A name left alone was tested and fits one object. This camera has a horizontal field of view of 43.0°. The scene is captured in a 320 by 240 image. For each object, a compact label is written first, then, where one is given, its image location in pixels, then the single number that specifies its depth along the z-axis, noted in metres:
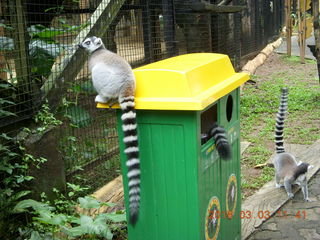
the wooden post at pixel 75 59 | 3.97
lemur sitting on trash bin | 2.43
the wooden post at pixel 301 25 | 12.33
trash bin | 2.42
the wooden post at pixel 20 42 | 3.55
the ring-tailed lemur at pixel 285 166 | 4.35
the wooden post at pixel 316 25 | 7.71
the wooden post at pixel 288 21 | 12.88
